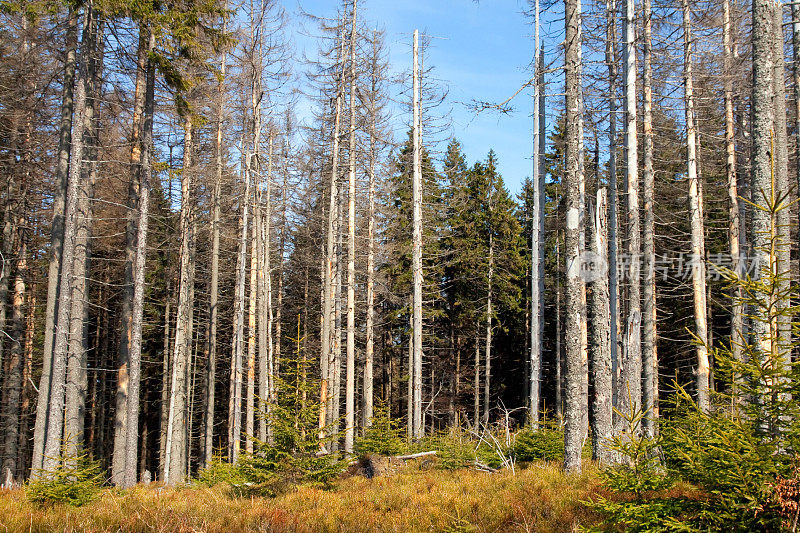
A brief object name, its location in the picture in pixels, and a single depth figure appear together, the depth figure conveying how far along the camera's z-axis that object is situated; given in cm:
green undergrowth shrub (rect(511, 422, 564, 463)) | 1170
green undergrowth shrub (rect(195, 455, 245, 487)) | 1215
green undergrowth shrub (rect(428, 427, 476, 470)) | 1145
